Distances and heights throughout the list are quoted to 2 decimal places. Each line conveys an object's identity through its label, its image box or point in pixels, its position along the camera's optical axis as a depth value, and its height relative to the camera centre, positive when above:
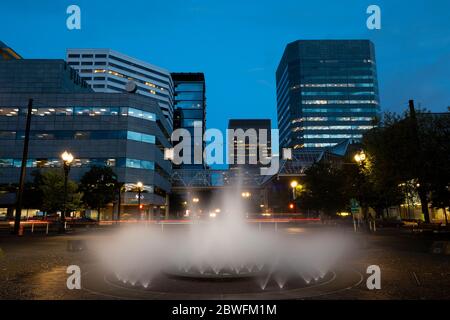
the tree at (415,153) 22.31 +4.13
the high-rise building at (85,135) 66.81 +15.29
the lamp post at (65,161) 28.63 +4.48
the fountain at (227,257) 10.06 -1.77
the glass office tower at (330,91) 181.38 +64.05
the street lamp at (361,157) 30.36 +4.95
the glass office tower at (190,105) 171.62 +53.75
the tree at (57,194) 46.41 +2.48
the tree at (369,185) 26.69 +2.42
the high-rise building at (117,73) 139.12 +58.16
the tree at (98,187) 53.19 +4.01
